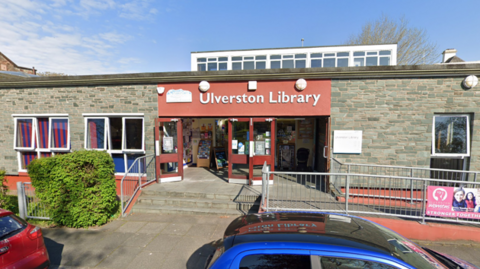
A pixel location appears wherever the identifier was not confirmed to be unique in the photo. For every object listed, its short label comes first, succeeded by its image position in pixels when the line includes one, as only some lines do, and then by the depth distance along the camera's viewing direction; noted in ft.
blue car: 6.89
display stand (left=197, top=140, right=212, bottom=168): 36.63
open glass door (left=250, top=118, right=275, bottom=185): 26.23
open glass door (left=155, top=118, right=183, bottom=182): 27.32
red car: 11.35
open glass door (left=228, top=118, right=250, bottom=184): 26.96
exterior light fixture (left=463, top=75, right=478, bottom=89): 21.84
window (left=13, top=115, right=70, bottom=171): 29.94
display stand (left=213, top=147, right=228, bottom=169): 35.63
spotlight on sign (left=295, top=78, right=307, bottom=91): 24.75
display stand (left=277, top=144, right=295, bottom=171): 34.42
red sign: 24.99
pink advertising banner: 15.64
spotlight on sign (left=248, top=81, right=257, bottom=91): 25.82
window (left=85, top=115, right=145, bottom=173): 28.32
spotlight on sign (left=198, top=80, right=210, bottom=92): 26.68
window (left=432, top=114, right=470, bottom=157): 22.65
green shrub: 18.54
